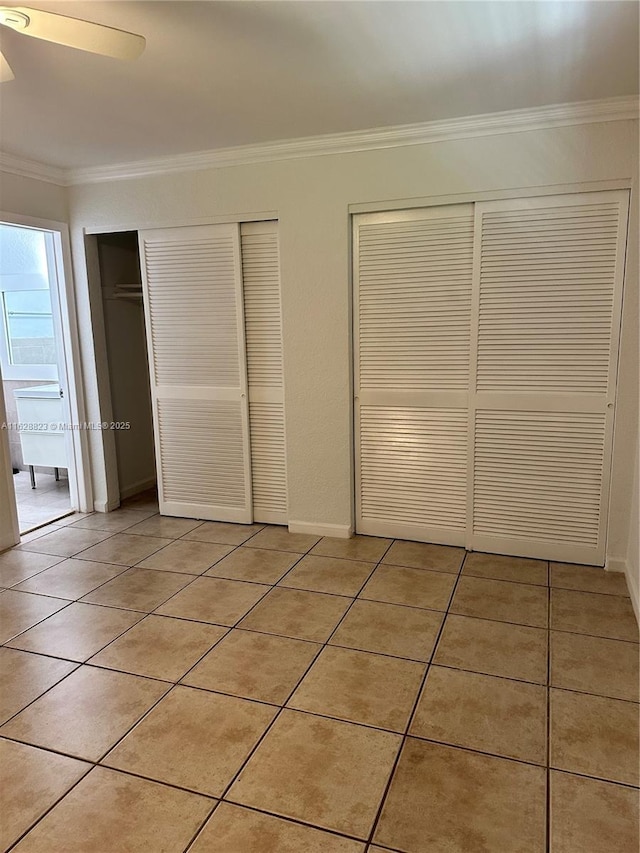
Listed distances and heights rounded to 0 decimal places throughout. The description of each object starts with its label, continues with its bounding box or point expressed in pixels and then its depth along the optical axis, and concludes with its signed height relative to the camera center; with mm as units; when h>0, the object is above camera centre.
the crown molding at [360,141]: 2895 +1057
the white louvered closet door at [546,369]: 3073 -236
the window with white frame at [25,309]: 4930 +242
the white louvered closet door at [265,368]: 3750 -238
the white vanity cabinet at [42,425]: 4727 -718
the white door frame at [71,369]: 4082 -238
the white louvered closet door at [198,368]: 3867 -237
